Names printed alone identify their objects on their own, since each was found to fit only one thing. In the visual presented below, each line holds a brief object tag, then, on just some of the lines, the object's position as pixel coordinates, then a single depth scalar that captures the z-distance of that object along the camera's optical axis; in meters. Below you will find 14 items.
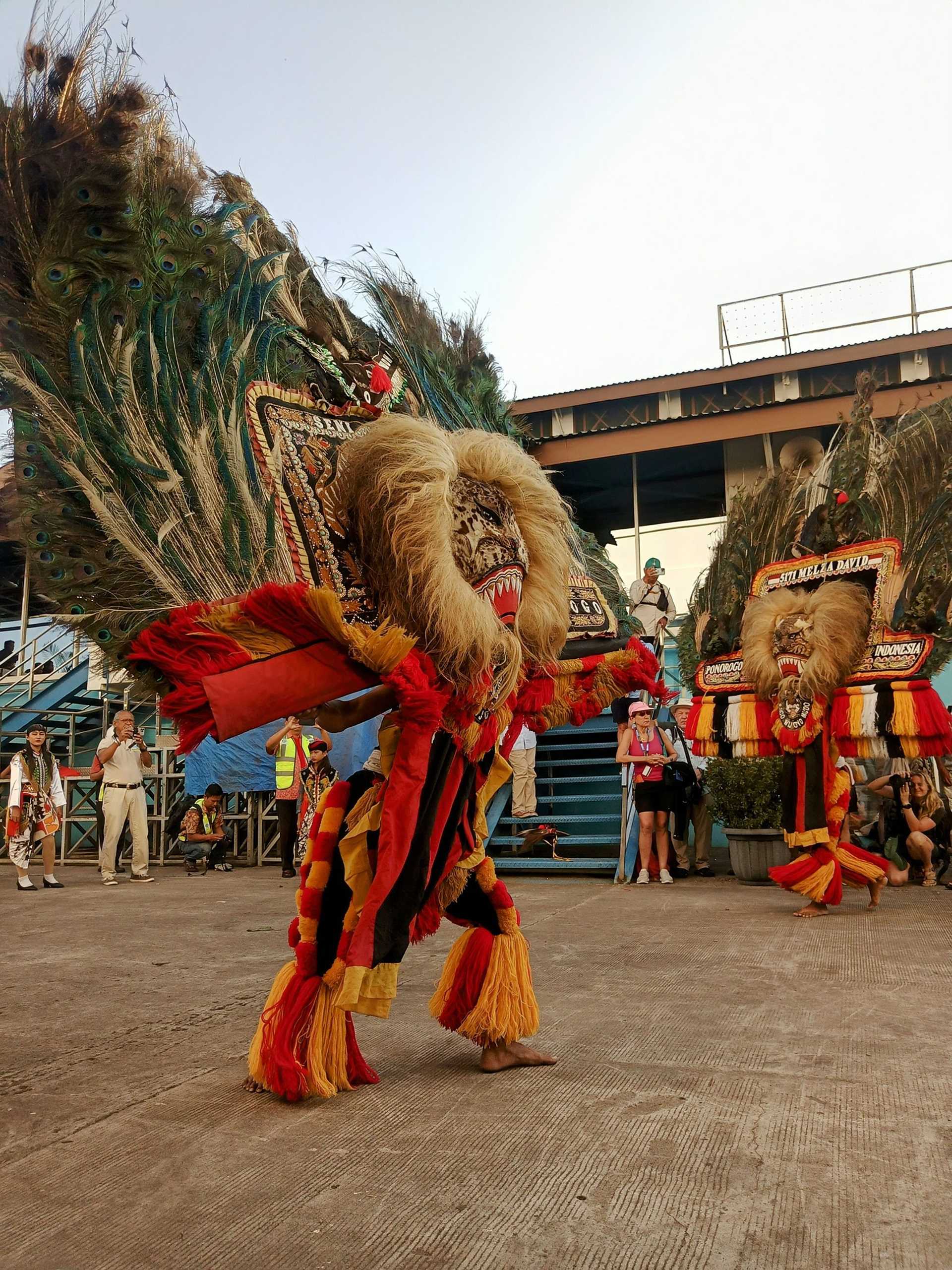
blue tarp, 10.91
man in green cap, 10.59
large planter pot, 8.07
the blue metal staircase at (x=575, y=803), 9.13
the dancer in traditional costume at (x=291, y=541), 2.67
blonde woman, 7.90
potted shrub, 8.03
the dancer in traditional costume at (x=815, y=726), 6.09
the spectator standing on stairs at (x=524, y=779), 9.54
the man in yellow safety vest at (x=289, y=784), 9.76
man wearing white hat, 9.10
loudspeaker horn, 11.88
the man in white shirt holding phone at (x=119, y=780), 9.29
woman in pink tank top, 8.42
